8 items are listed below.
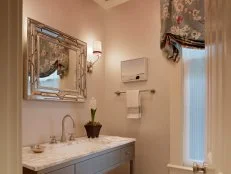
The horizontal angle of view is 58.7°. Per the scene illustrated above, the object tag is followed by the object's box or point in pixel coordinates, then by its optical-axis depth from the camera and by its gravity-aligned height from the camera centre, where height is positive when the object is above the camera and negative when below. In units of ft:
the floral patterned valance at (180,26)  6.88 +2.37
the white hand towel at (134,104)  8.33 -0.42
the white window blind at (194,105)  7.18 -0.40
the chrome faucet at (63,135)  7.11 -1.44
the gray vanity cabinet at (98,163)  4.73 -1.94
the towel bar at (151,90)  8.21 +0.13
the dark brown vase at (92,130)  7.80 -1.39
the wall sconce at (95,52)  8.57 +1.75
